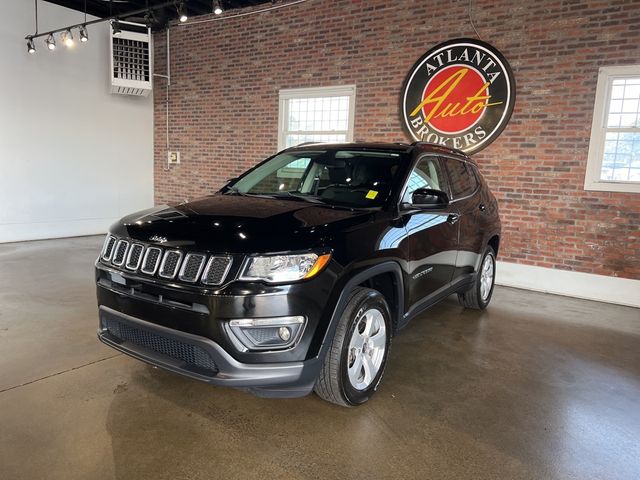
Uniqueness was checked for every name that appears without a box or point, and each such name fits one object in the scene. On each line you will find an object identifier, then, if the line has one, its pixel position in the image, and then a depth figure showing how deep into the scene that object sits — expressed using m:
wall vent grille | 8.34
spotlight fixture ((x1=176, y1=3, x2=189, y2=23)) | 5.85
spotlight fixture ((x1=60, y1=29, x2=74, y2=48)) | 7.28
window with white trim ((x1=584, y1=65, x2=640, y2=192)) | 5.25
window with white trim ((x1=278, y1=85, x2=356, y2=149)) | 7.14
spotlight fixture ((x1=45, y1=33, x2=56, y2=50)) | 7.41
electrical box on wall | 9.27
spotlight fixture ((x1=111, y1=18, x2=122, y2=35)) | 7.27
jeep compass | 2.13
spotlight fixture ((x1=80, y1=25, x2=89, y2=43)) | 7.16
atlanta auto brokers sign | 5.86
